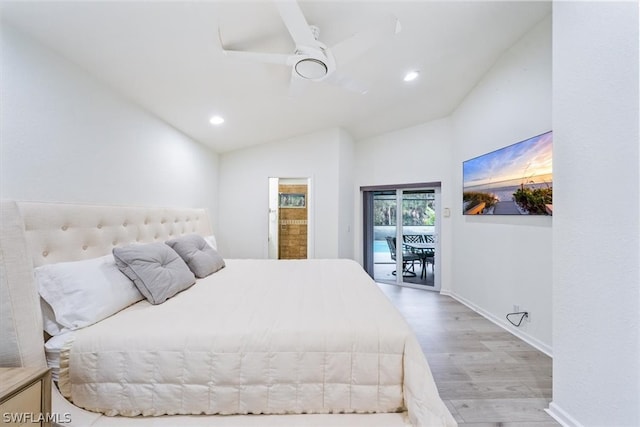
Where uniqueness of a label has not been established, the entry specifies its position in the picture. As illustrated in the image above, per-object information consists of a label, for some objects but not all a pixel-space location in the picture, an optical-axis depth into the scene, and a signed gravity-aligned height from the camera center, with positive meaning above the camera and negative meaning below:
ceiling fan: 1.34 +1.04
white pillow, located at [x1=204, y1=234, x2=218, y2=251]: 2.97 -0.32
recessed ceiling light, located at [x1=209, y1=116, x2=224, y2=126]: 2.77 +1.10
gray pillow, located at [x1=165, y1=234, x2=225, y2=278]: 2.19 -0.38
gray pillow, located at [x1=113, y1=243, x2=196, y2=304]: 1.58 -0.39
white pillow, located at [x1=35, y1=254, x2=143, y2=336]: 1.26 -0.43
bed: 1.16 -0.75
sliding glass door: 4.09 -0.29
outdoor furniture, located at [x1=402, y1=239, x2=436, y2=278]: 4.14 -0.55
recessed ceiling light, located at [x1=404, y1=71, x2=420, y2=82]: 2.56 +1.50
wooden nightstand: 0.86 -0.68
